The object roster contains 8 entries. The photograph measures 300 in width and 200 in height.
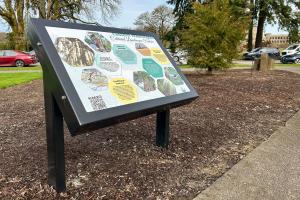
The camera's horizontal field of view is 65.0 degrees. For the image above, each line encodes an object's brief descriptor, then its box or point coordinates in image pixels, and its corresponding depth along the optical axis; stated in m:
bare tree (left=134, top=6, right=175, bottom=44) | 37.39
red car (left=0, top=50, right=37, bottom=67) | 16.24
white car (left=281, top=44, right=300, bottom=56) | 24.07
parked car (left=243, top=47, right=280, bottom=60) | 23.85
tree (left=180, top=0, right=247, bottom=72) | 9.24
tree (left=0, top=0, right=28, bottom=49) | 20.58
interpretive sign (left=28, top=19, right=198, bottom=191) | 1.88
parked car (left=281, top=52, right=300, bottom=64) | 19.42
